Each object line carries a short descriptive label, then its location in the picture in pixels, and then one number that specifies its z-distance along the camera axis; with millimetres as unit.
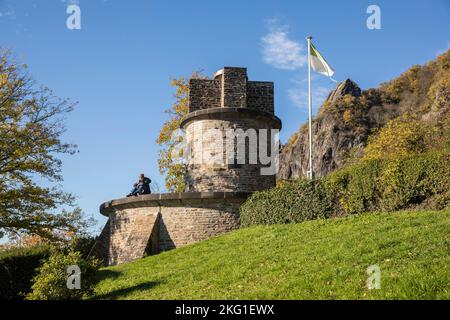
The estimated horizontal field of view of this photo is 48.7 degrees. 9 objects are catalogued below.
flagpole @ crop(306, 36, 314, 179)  18750
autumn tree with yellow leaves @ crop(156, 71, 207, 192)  34844
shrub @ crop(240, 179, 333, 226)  17219
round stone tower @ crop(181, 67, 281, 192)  22234
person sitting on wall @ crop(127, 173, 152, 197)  22688
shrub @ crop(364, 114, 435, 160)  28531
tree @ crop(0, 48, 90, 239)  21234
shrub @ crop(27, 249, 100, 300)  12430
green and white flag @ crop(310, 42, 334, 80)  22669
